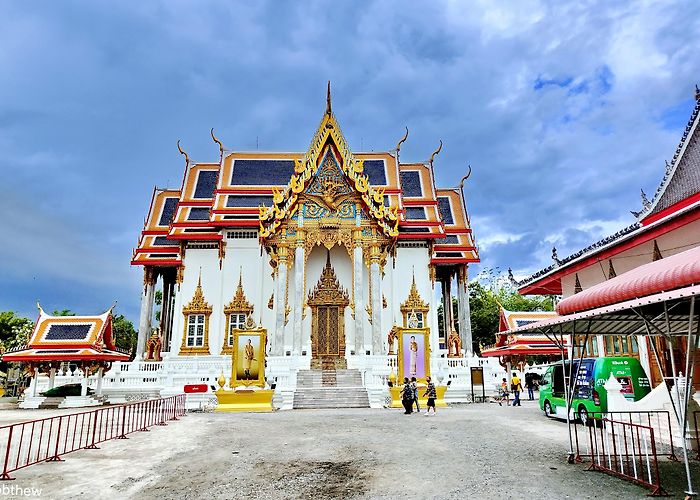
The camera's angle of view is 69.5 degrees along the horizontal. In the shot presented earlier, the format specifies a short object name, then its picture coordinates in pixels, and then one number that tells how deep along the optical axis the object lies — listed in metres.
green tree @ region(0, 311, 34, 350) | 34.69
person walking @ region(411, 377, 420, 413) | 14.64
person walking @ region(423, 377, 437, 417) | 13.79
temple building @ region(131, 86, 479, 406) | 20.73
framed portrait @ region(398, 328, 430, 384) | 17.20
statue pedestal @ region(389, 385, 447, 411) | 16.31
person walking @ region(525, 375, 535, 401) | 20.12
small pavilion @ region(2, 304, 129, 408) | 18.48
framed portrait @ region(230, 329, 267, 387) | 16.20
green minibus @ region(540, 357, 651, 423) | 10.36
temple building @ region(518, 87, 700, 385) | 9.94
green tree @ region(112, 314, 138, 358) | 42.97
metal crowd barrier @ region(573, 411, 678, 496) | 5.65
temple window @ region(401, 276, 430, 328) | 22.66
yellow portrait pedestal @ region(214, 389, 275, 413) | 15.54
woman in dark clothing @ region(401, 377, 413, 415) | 14.18
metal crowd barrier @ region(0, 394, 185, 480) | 7.47
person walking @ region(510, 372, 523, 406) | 17.12
